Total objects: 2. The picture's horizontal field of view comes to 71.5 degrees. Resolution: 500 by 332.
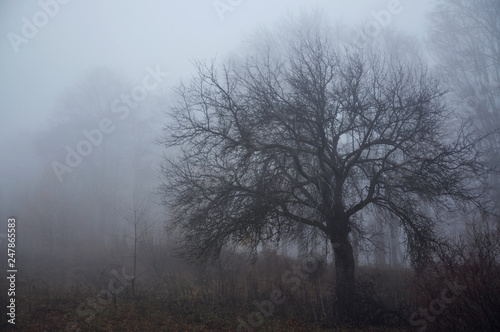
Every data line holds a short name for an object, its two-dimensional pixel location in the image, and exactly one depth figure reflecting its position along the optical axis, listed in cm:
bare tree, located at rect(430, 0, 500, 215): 1812
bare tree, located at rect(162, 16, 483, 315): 984
